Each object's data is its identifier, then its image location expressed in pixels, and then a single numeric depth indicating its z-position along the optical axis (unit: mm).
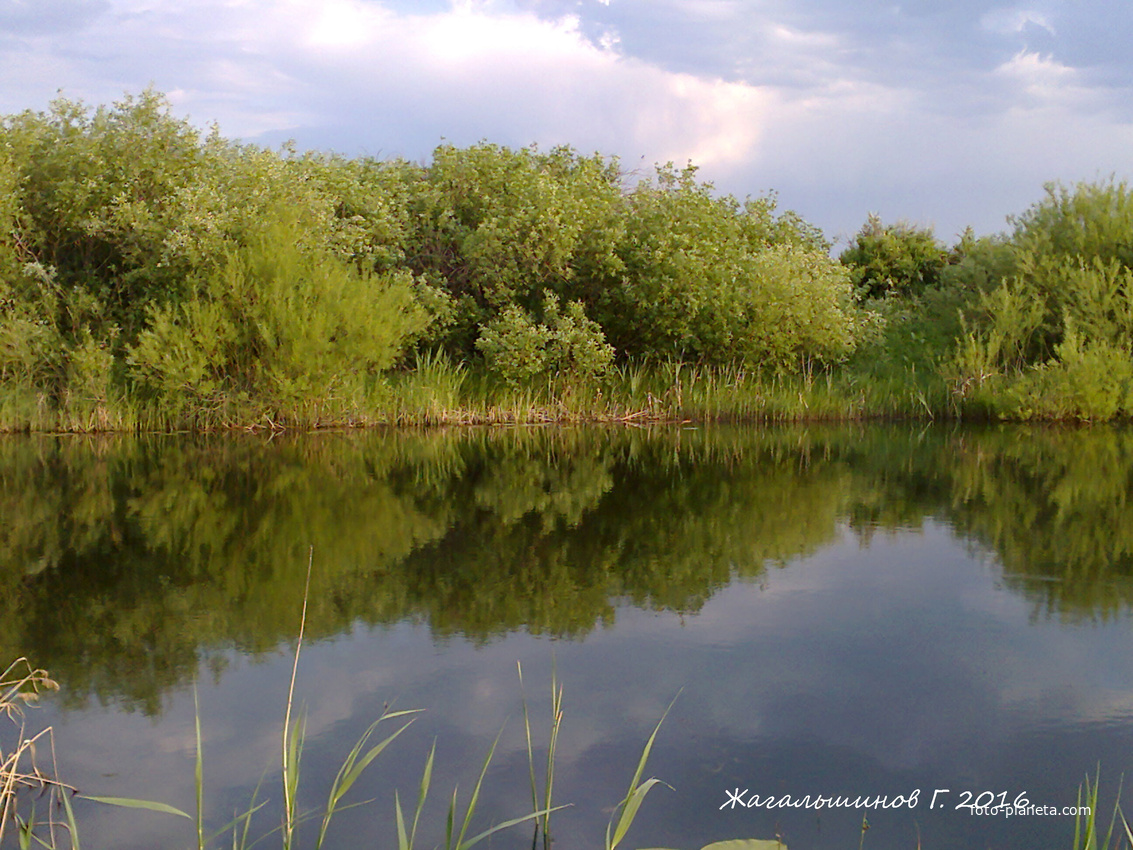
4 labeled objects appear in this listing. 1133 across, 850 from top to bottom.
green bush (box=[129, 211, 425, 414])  18062
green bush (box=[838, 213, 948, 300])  31578
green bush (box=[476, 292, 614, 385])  20547
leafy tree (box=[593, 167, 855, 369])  21750
